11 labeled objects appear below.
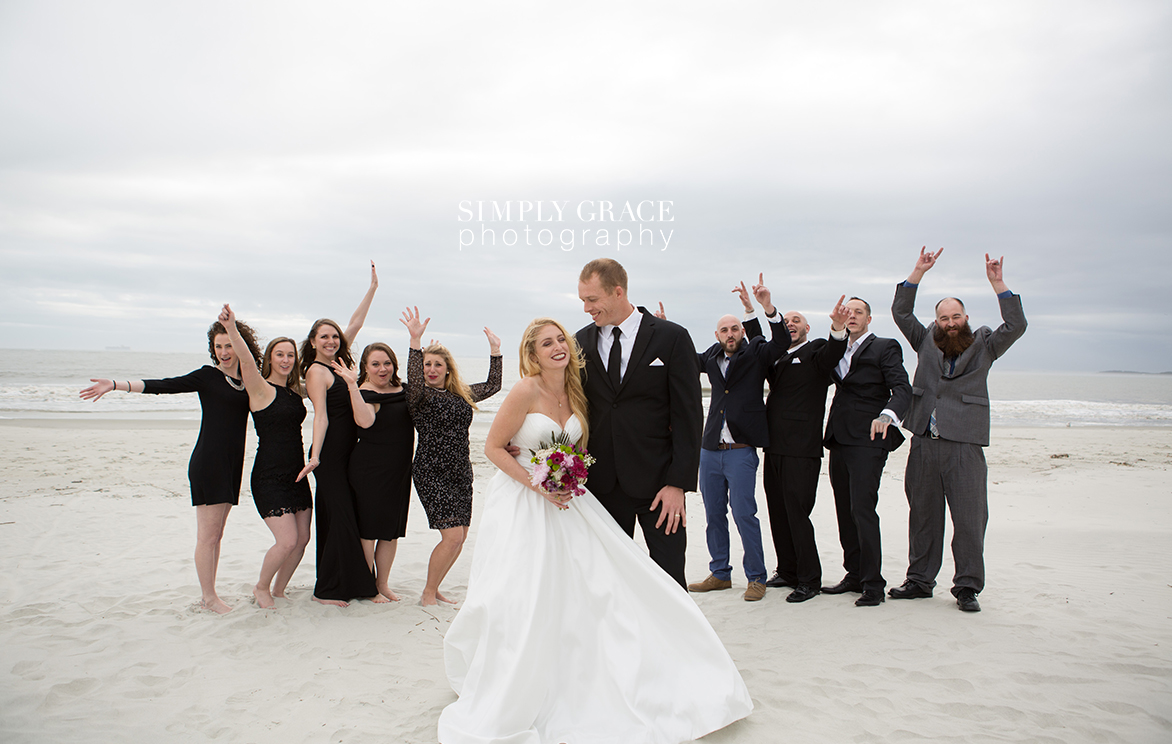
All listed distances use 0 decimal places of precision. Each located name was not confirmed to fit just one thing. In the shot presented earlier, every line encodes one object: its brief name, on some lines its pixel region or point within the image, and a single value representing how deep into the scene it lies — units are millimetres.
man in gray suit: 5148
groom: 3846
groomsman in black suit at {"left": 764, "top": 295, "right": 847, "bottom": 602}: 5598
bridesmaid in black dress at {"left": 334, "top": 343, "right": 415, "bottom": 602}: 5469
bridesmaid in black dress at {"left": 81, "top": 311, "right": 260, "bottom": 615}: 5086
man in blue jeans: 5711
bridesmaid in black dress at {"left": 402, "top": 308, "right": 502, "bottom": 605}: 5387
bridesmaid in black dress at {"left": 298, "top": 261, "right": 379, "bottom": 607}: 5410
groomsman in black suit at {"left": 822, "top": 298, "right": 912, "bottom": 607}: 5367
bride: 3260
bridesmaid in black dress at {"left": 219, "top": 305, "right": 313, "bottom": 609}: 5230
